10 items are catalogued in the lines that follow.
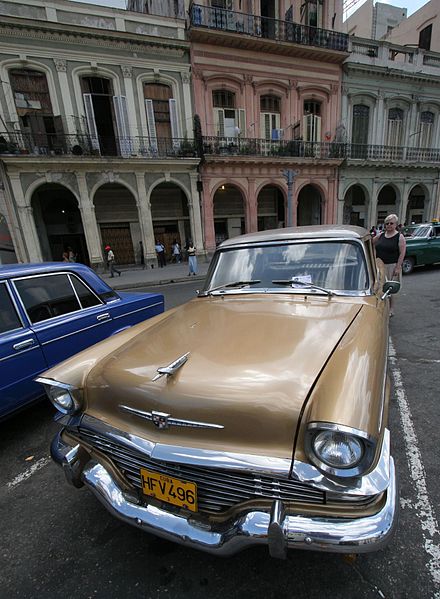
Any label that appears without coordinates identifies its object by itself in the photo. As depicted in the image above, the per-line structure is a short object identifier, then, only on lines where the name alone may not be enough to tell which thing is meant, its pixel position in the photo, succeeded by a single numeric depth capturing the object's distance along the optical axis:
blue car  2.79
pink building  15.43
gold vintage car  1.29
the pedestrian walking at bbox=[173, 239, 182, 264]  17.00
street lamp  11.82
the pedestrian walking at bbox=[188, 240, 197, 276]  12.83
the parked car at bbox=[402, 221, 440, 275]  10.16
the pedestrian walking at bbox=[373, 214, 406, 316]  5.34
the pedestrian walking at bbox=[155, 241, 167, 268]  16.08
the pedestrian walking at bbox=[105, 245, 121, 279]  14.31
